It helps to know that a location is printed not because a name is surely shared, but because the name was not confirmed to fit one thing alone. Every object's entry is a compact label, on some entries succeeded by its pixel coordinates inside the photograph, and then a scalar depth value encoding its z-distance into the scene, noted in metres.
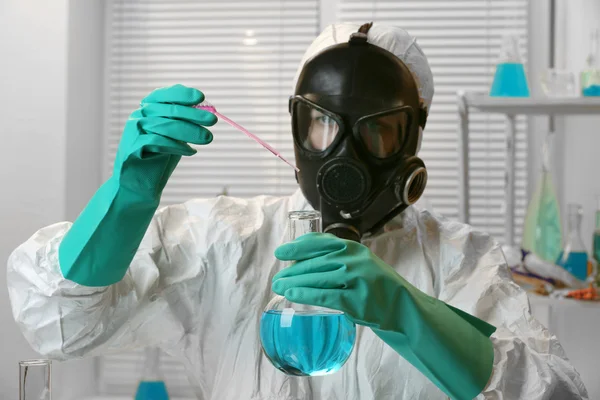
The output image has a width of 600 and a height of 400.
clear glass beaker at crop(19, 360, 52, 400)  1.06
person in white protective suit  1.22
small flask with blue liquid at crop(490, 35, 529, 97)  2.41
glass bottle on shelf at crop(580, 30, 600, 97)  2.35
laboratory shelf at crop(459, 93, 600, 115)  2.31
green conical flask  2.56
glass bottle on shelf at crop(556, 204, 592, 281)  2.42
